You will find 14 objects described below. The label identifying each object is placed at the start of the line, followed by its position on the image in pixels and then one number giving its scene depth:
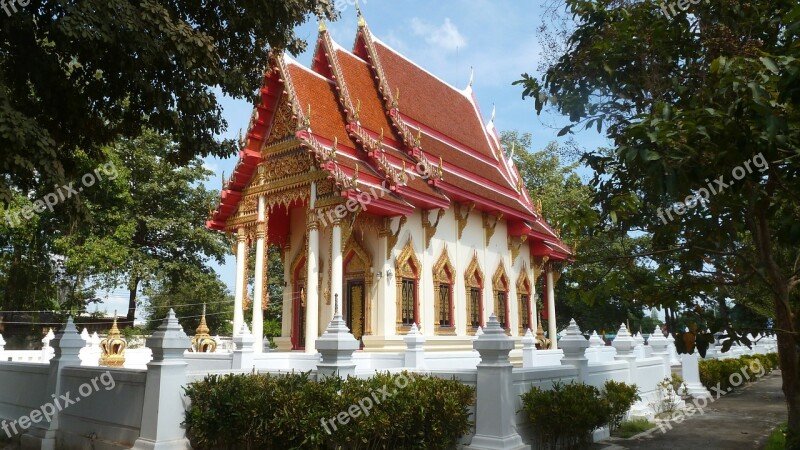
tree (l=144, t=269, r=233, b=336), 26.64
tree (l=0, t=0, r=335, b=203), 5.86
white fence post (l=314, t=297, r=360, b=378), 7.14
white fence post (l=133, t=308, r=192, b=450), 6.88
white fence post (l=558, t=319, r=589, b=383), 8.29
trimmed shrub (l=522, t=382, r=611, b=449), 6.92
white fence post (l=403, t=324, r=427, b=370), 10.92
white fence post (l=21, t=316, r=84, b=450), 8.39
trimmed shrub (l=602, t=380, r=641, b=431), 8.31
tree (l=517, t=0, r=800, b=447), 3.81
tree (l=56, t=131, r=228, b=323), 22.34
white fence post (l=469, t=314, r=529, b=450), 6.55
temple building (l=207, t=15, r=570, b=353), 12.88
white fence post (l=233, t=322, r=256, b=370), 12.02
